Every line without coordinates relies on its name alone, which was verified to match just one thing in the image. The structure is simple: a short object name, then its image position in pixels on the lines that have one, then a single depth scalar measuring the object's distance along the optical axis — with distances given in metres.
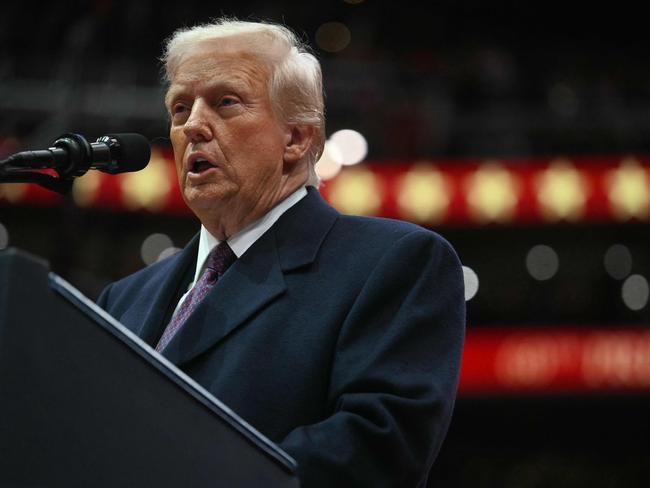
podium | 2.59
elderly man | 2.85
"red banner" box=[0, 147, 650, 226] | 9.89
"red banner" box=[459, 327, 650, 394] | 10.31
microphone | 2.83
